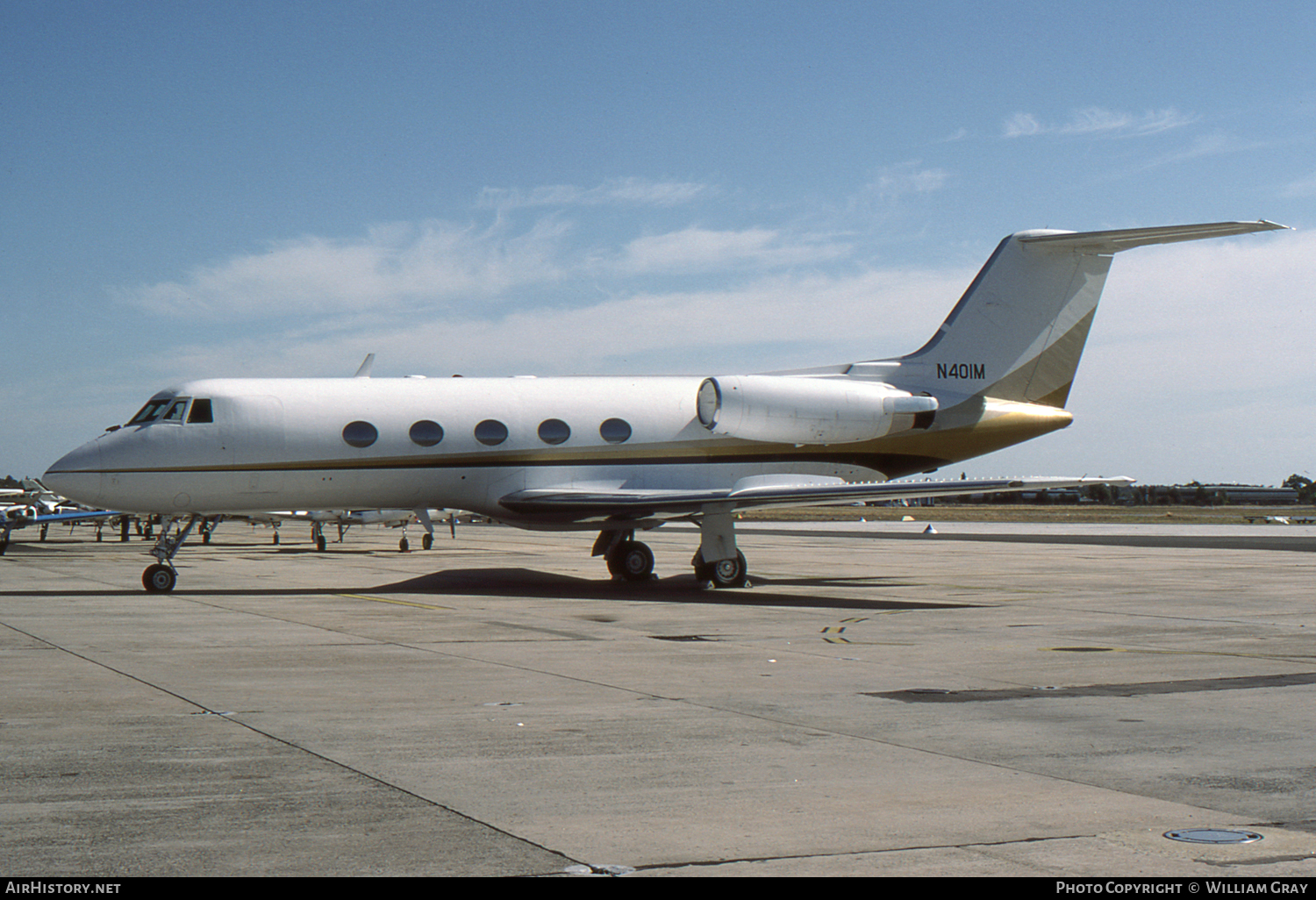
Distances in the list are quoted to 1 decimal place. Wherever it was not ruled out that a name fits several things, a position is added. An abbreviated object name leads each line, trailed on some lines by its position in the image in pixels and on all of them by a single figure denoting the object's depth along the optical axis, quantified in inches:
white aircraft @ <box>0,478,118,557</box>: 1626.5
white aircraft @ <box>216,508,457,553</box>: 1590.8
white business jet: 776.9
